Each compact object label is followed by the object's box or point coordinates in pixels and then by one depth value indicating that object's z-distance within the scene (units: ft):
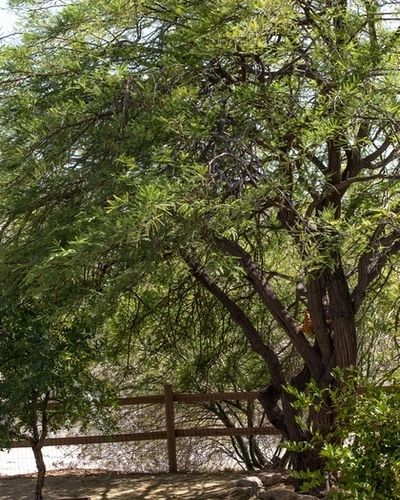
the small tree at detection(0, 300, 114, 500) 29.66
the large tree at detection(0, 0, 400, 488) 22.25
